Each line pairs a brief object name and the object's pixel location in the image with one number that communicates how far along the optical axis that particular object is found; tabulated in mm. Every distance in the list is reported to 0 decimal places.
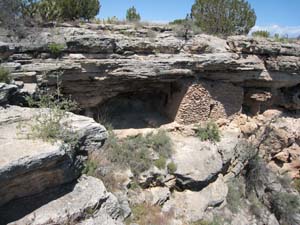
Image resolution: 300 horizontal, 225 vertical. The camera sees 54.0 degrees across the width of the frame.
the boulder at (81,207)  3707
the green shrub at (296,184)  9916
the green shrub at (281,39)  10016
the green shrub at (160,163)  7234
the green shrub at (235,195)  7407
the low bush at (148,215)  5681
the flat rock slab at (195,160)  7227
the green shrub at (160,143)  7676
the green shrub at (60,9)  7973
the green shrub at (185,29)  8711
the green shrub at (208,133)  8570
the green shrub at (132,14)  11105
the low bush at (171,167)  7216
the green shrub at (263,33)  10947
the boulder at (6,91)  4976
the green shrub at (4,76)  5508
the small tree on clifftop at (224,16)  12234
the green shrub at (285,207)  8391
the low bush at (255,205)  7832
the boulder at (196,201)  6508
